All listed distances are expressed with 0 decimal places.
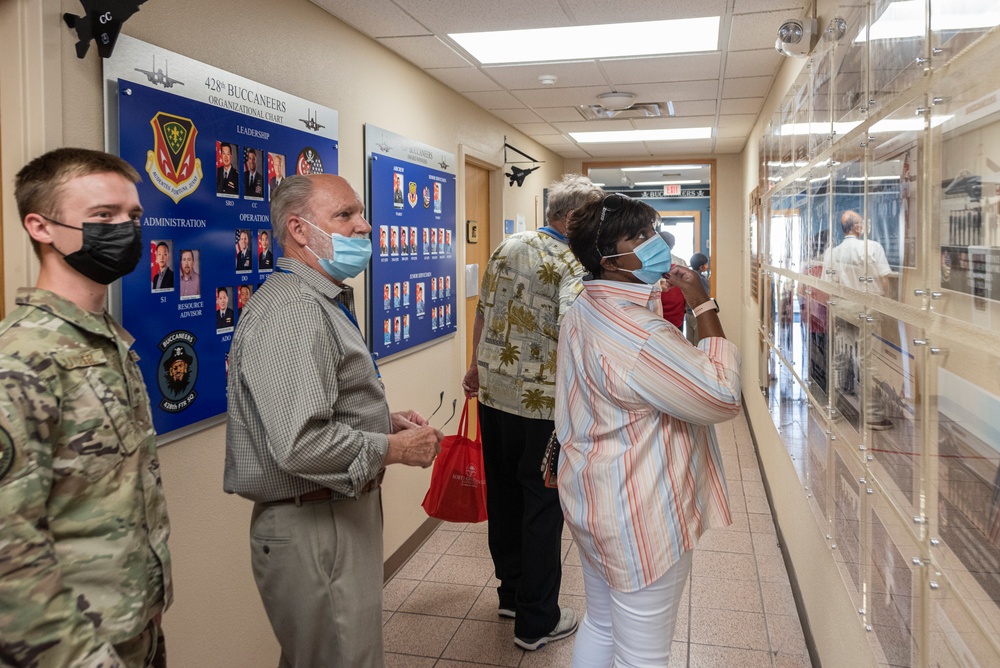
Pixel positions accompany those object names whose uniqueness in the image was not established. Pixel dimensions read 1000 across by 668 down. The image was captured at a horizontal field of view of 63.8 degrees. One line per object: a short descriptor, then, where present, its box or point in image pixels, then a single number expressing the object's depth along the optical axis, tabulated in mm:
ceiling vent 5387
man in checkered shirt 1685
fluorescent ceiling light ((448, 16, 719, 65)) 3557
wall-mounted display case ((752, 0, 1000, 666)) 1080
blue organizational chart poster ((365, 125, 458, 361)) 3641
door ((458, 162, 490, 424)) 5441
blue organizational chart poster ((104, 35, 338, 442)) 2066
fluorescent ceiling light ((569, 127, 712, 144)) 6785
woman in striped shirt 1815
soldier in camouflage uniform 1214
